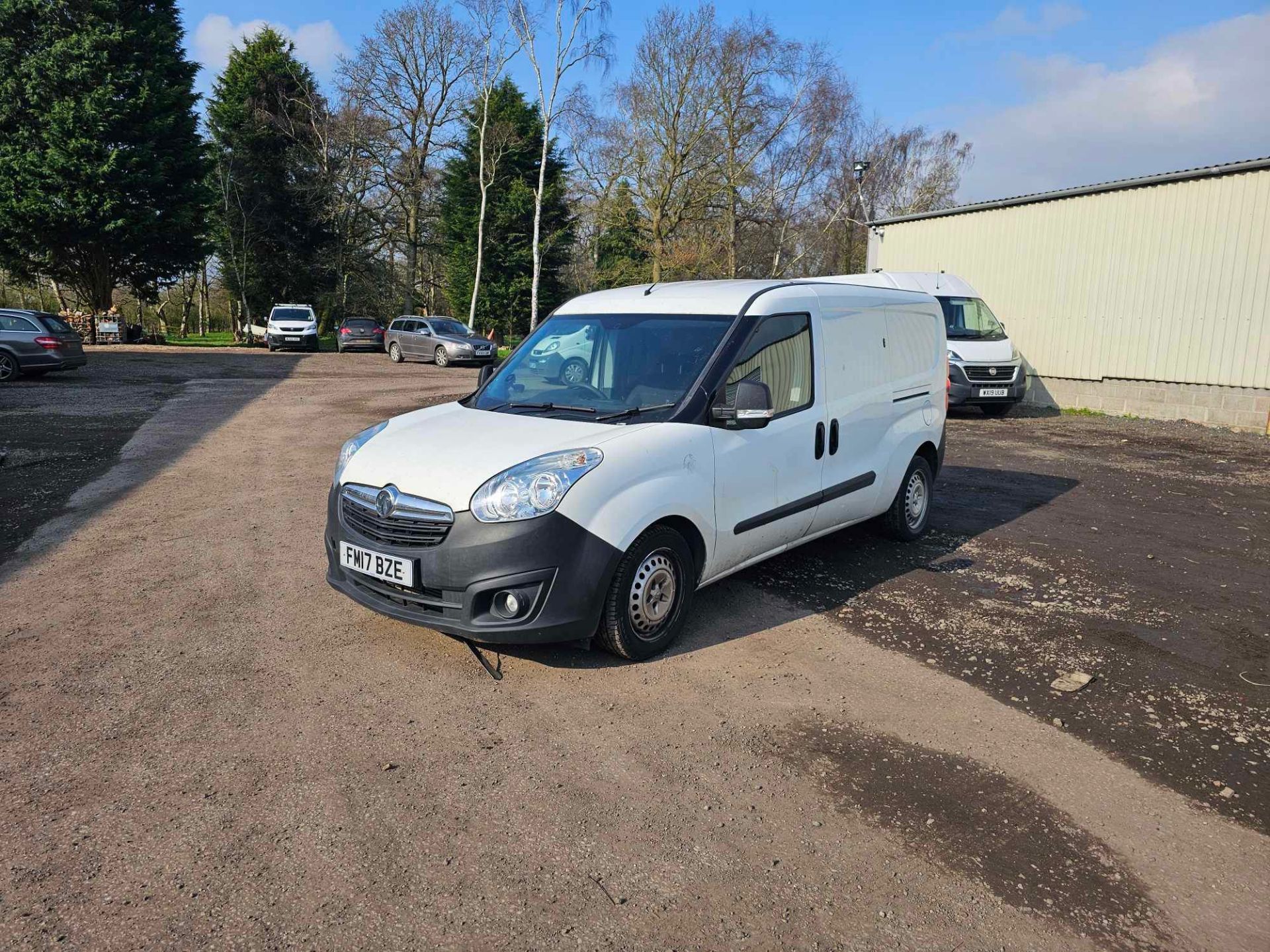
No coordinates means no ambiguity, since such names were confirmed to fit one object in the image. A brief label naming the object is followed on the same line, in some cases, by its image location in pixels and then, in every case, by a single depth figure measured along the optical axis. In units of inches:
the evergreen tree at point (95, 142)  1305.4
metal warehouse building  595.5
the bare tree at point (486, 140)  1461.6
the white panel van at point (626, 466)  163.0
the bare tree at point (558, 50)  1325.0
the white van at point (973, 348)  629.0
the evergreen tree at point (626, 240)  1338.6
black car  1386.6
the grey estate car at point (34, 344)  745.0
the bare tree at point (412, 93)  1534.2
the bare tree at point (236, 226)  1678.2
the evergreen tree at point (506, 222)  1678.2
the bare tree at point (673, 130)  1306.6
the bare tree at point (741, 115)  1322.6
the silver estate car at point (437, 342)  1122.7
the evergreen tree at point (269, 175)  1681.8
